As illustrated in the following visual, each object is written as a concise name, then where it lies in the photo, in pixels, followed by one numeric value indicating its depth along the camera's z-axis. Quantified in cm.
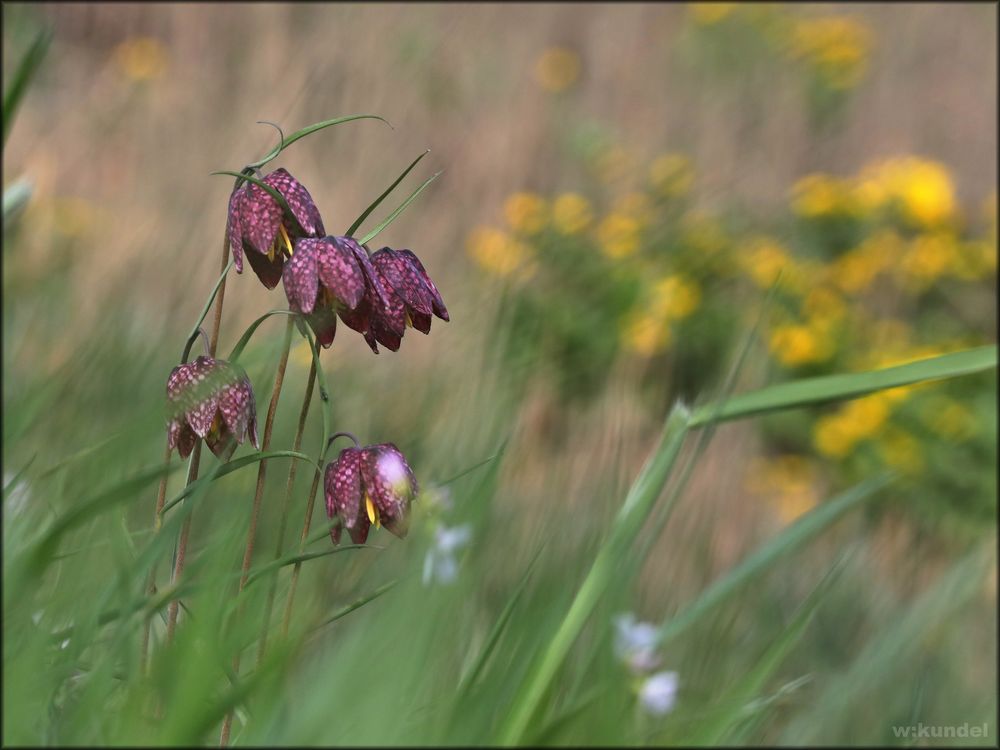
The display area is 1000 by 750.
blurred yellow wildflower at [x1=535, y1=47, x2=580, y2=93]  1024
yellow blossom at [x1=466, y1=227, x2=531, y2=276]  737
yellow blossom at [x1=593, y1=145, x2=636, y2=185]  898
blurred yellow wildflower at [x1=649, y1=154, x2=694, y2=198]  754
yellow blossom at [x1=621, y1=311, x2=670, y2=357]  675
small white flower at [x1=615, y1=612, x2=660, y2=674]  150
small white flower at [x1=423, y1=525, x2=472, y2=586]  107
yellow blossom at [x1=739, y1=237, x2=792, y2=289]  768
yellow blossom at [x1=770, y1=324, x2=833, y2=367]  750
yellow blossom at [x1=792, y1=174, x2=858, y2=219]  821
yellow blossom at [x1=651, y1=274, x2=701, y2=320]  695
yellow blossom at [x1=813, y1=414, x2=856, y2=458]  710
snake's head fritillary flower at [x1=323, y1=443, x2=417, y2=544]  156
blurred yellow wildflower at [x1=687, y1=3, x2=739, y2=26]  1041
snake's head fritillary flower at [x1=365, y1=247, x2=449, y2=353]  157
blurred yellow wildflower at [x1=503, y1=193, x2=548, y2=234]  756
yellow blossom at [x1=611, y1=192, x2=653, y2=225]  745
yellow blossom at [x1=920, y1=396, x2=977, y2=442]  684
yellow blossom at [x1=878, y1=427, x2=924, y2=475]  687
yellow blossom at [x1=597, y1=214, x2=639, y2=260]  654
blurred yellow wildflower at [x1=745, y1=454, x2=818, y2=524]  689
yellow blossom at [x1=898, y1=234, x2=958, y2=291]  800
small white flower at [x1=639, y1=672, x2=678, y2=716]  211
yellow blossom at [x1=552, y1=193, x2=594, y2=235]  709
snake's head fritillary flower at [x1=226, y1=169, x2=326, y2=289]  155
